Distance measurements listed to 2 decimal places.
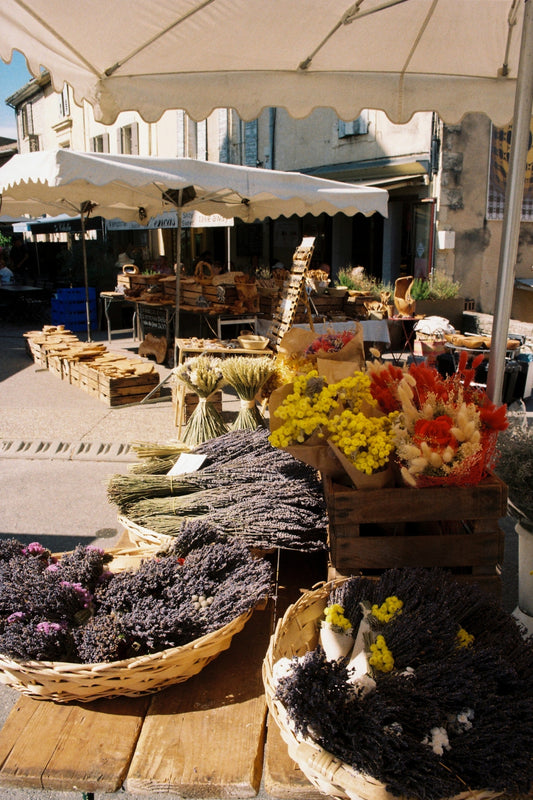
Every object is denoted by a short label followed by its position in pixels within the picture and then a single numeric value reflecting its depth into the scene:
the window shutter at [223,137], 17.00
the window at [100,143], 21.38
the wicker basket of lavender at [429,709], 1.17
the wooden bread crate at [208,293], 8.38
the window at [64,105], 23.12
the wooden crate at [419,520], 1.77
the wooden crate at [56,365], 8.70
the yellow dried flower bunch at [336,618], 1.53
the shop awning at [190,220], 9.09
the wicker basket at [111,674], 1.44
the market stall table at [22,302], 15.07
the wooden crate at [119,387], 7.28
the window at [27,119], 26.55
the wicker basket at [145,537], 2.13
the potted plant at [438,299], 10.49
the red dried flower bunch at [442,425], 1.66
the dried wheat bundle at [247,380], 3.79
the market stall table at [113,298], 12.04
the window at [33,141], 26.03
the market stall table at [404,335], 9.41
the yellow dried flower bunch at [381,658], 1.34
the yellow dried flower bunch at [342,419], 1.74
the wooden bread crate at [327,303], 9.10
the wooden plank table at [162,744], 1.34
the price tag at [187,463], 2.57
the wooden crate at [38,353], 9.42
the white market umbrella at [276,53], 2.29
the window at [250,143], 16.52
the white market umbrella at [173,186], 5.90
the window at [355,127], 13.91
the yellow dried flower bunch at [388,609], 1.48
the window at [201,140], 17.67
